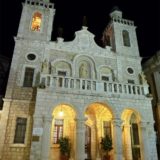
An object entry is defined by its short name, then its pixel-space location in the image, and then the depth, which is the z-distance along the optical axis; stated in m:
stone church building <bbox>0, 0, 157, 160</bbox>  14.48
